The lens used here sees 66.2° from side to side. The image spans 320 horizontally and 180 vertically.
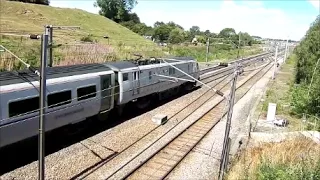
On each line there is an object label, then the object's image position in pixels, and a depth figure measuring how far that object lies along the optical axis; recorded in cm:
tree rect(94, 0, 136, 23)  8086
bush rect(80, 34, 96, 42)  3658
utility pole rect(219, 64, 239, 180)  880
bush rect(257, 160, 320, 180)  670
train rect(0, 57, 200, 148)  853
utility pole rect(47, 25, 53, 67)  1120
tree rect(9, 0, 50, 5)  6133
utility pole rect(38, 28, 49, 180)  588
